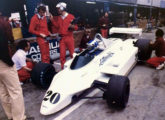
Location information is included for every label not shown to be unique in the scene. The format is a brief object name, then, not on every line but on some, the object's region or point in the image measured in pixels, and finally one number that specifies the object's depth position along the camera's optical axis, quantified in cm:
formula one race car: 337
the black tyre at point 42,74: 435
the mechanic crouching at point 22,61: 462
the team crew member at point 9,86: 281
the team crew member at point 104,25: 1150
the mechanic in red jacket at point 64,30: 557
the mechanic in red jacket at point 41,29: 546
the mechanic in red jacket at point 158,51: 583
